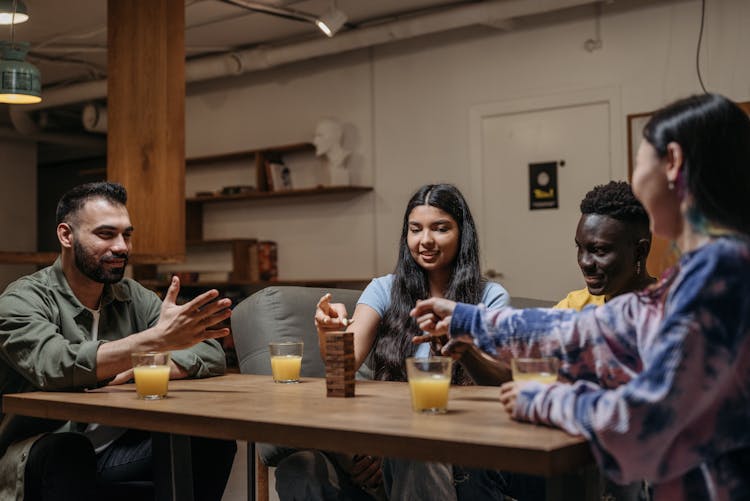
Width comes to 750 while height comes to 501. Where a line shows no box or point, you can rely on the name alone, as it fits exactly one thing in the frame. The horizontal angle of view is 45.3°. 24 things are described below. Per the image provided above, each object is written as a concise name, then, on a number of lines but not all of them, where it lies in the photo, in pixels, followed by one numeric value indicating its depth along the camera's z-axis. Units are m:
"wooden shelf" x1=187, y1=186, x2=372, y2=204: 6.98
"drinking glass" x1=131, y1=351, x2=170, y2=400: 2.01
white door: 6.02
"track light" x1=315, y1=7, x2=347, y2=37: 5.84
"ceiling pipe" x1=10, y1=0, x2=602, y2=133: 5.87
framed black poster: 6.16
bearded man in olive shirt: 2.21
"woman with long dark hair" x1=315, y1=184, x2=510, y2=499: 2.69
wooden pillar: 4.84
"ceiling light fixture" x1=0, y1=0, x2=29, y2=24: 4.48
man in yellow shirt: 2.75
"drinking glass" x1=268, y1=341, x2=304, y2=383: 2.37
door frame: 5.90
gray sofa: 2.93
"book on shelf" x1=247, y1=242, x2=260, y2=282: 7.56
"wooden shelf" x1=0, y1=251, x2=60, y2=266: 4.58
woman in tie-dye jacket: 1.30
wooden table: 1.37
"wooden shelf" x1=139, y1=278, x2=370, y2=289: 7.02
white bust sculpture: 7.02
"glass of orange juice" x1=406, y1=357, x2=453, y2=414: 1.71
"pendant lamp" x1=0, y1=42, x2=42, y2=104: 4.50
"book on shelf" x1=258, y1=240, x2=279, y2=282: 7.53
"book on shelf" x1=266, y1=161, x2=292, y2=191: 7.36
